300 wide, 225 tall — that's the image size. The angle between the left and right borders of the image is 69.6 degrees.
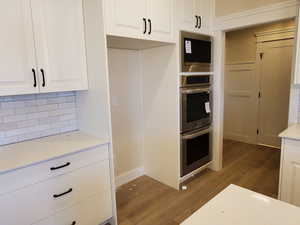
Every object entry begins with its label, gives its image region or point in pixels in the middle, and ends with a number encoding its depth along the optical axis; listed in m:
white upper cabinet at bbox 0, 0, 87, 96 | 1.55
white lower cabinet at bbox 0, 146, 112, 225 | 1.44
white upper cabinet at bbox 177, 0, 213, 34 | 2.40
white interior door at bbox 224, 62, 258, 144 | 4.20
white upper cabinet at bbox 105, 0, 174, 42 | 1.80
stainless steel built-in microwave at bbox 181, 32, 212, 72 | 2.45
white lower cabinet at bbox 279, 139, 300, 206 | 1.84
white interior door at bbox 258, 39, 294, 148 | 3.73
